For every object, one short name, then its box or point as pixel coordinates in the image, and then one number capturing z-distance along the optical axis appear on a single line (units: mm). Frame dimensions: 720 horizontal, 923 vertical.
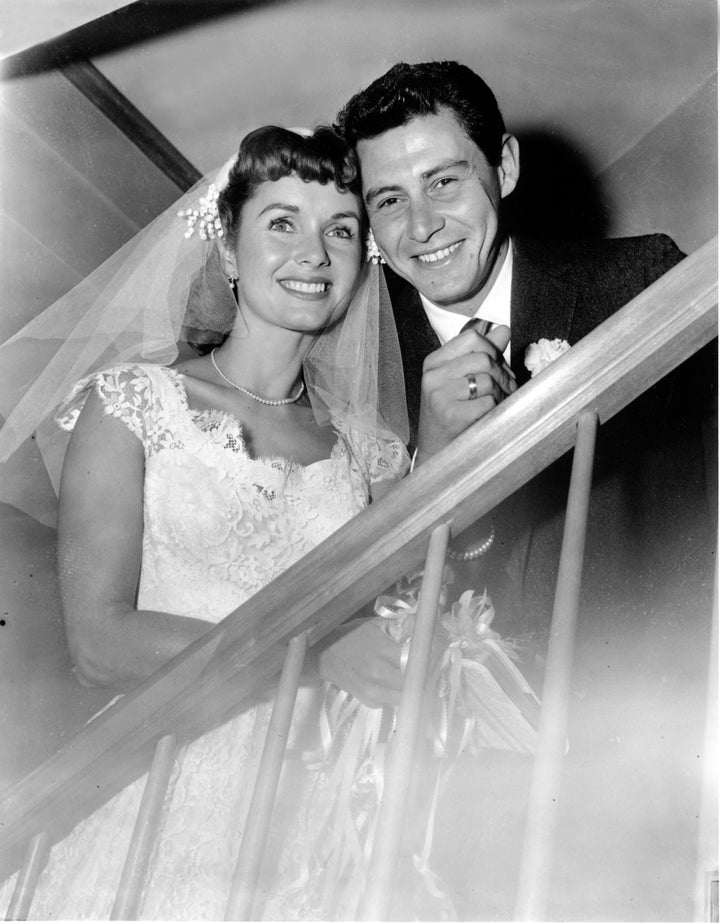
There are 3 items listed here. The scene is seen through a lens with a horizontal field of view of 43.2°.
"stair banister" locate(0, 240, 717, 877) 1033
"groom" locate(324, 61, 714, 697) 2020
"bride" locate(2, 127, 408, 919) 1505
